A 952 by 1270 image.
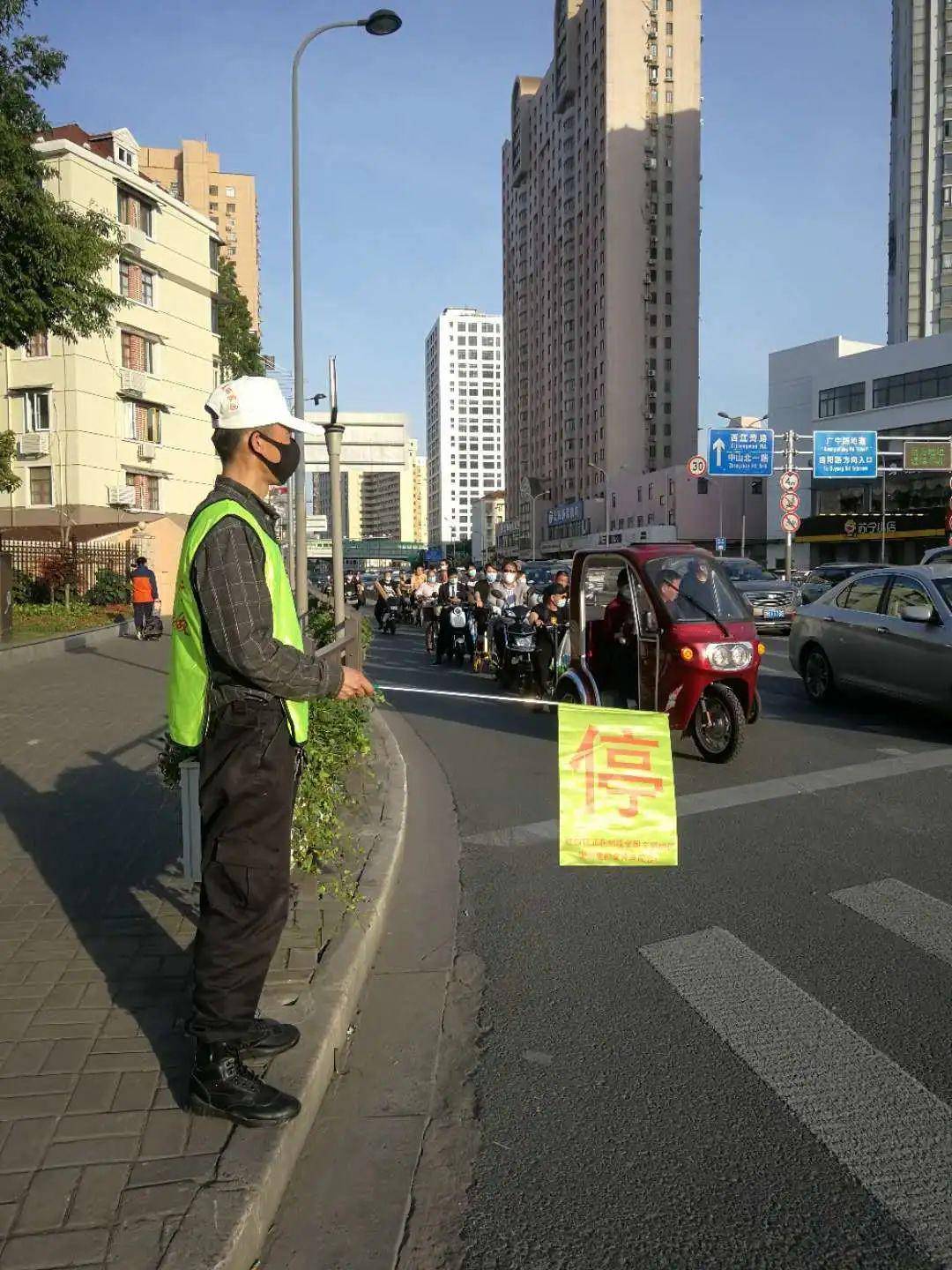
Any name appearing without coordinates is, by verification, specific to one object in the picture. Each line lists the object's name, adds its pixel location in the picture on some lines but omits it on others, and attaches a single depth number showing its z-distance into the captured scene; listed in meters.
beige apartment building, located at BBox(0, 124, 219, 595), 36.97
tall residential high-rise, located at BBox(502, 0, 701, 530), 102.25
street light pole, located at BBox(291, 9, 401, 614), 17.30
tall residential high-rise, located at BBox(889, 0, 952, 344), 93.44
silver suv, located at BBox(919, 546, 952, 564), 18.78
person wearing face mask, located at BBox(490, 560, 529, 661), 16.69
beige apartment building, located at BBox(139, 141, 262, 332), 118.19
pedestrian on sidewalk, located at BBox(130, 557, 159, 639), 22.61
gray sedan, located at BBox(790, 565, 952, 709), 10.05
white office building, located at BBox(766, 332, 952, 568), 57.81
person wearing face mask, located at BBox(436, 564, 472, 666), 18.58
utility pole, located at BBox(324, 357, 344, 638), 9.24
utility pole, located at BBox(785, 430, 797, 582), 34.37
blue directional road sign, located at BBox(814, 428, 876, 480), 37.69
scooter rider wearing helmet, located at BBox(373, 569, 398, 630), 28.16
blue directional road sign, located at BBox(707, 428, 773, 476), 38.00
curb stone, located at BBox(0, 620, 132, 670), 16.38
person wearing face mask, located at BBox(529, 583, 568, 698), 12.26
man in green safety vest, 2.94
